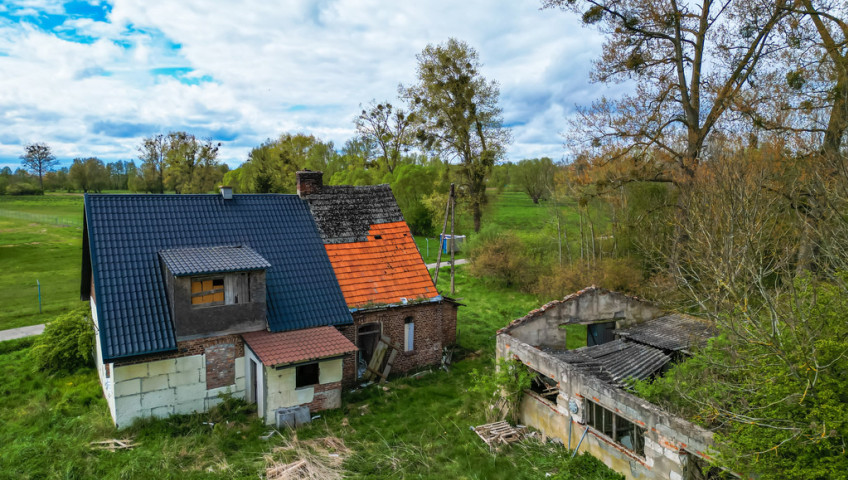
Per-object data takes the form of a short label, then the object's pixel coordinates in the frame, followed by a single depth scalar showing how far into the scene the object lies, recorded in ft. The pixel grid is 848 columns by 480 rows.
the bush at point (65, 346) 52.75
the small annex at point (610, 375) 30.45
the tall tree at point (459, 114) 111.04
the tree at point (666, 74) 58.95
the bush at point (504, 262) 97.96
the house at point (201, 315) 41.24
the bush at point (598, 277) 73.87
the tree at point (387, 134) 154.51
